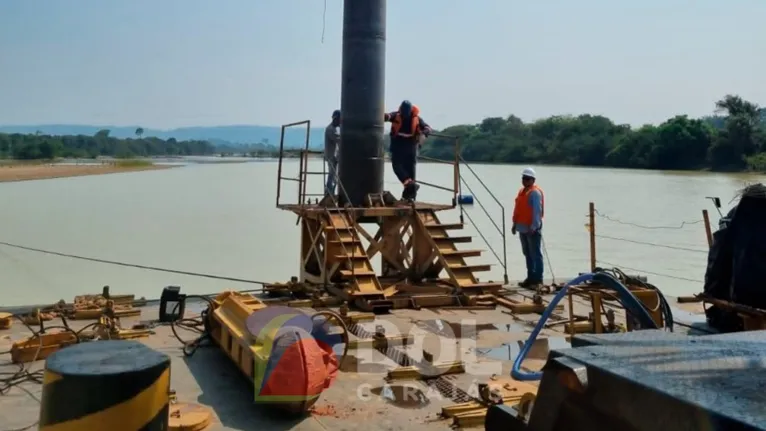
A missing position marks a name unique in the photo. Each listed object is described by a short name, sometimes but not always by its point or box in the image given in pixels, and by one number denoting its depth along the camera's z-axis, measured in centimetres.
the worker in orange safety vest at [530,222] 1070
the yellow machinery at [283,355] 477
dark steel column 1052
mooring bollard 336
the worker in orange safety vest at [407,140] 1109
